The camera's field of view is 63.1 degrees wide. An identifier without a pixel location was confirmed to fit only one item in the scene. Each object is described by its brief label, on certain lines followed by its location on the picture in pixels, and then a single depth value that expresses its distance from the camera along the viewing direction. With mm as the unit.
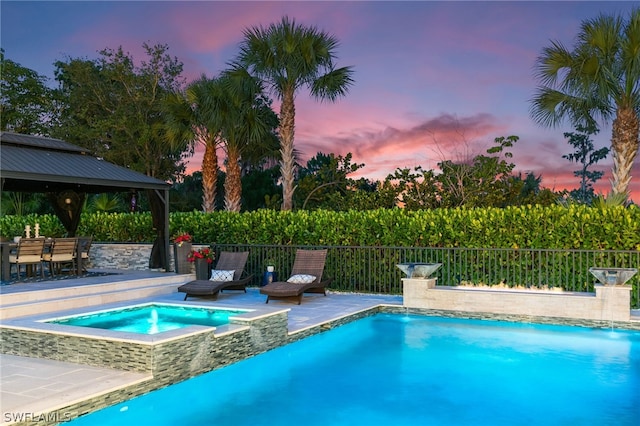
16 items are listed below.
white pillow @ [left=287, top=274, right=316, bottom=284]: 11773
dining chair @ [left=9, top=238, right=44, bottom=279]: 11758
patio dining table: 11844
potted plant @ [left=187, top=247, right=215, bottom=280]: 13484
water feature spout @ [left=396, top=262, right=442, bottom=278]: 11333
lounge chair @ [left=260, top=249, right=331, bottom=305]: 10828
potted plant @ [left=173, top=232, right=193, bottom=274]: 13883
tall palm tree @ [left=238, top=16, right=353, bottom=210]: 15992
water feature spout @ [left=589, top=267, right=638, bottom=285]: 9617
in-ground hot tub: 8906
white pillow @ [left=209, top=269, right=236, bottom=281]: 12333
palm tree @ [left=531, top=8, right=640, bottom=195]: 12484
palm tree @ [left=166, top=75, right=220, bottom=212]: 17719
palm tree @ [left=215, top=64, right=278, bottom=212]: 16781
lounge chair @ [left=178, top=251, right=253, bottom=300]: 11125
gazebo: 11184
